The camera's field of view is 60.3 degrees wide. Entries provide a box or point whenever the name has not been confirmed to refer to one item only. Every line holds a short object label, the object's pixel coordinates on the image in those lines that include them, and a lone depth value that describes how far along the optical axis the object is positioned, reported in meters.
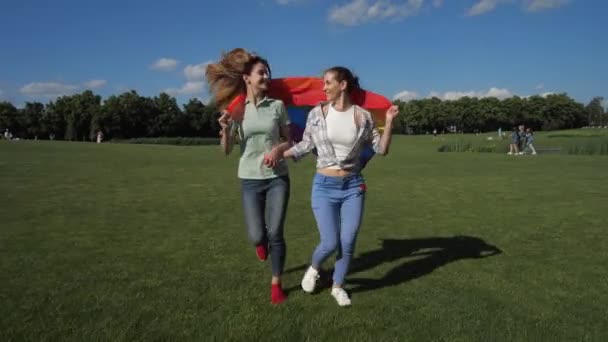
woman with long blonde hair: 5.51
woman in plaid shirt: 5.40
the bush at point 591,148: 37.56
